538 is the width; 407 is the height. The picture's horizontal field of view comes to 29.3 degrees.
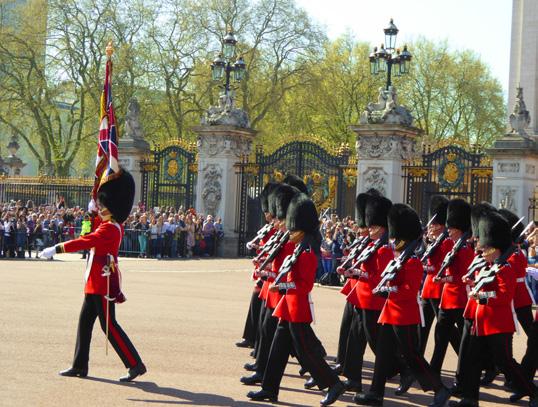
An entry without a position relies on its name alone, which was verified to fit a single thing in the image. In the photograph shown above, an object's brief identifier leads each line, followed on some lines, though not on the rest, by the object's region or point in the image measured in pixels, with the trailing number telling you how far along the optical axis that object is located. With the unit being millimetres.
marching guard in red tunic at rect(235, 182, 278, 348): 10438
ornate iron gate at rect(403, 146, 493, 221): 22781
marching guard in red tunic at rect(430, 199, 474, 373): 9203
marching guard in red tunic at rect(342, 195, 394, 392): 8633
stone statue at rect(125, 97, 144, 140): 28000
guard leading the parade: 8523
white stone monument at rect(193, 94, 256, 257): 26411
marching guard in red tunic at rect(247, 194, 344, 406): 7961
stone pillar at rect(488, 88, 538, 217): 21797
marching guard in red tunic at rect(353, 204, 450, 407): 8133
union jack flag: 9531
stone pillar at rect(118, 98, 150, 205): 27719
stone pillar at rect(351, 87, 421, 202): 23422
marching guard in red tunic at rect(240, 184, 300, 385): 8539
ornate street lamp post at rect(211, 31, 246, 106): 25422
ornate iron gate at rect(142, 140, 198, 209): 27578
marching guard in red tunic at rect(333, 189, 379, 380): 9109
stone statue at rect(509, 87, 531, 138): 22469
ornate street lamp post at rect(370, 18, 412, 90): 22297
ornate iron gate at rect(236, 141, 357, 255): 24922
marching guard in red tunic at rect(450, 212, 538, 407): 8086
